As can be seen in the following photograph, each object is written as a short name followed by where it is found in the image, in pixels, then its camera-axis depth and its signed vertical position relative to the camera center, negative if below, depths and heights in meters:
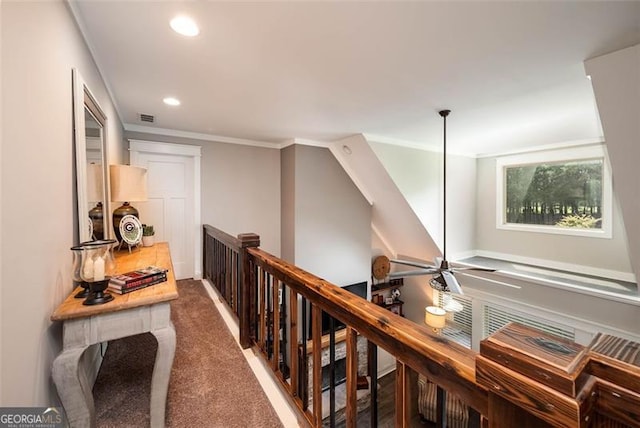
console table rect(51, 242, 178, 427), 1.16 -0.57
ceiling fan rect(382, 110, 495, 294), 2.87 -0.71
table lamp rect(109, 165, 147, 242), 2.24 +0.20
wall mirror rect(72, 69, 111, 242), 1.56 +0.30
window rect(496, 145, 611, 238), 3.95 +0.27
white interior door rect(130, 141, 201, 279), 3.87 +0.12
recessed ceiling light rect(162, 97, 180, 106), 2.87 +1.16
